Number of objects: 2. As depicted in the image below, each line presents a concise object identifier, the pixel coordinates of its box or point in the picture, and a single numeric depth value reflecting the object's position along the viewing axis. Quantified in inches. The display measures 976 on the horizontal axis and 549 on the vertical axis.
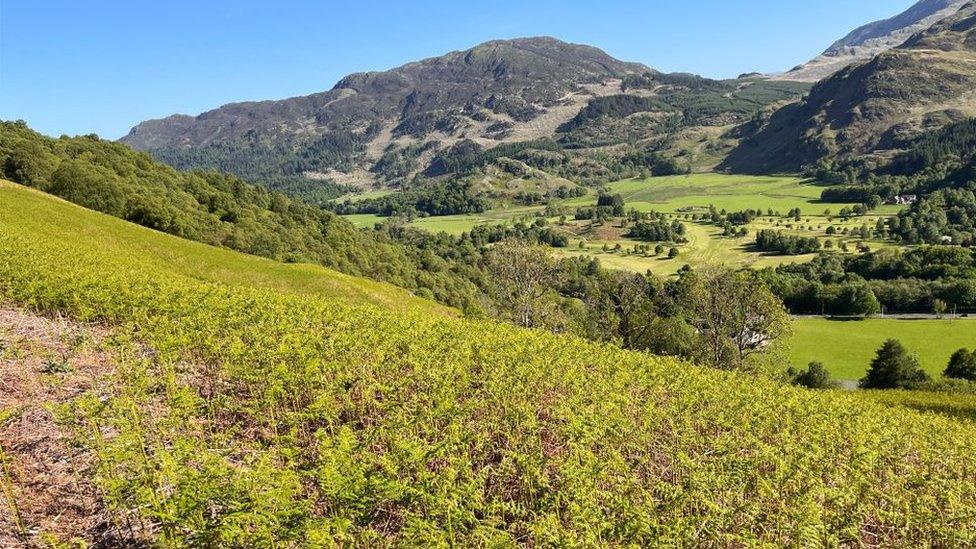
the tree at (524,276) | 3228.3
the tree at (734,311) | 2871.6
